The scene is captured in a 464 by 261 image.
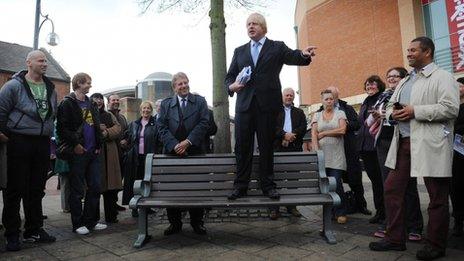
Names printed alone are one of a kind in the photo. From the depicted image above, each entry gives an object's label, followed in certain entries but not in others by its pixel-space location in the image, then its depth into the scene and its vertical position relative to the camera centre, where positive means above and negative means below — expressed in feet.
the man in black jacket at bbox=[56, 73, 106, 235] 15.60 +0.91
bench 13.55 -0.72
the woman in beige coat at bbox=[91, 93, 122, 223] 18.43 +0.01
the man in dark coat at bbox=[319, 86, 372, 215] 18.80 -0.08
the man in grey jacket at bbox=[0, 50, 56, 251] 14.02 +0.96
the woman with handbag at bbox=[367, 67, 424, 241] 14.01 -1.00
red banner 54.54 +17.89
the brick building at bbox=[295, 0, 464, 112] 57.57 +21.32
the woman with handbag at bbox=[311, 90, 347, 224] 17.89 +0.94
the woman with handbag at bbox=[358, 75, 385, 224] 17.47 +0.55
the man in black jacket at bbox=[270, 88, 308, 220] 18.80 +1.58
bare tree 21.54 +4.99
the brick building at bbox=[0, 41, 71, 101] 119.75 +35.57
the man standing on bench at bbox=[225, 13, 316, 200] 13.73 +2.24
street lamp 42.06 +16.50
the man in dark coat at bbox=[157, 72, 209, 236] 15.08 +1.51
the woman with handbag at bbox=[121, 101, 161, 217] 20.43 +1.06
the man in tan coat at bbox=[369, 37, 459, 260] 11.43 +0.31
